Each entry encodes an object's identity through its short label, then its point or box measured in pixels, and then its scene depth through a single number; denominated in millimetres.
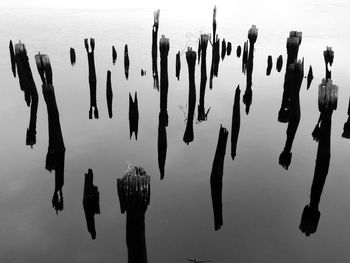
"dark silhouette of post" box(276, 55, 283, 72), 23530
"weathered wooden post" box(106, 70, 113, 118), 17598
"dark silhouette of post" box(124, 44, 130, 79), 23344
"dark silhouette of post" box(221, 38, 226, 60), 25875
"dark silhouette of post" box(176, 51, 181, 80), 21833
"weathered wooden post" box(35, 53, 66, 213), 11945
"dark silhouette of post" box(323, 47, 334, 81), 18750
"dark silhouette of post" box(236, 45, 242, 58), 26594
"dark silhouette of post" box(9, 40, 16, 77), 21516
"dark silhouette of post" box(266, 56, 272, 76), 23188
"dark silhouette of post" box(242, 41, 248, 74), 22028
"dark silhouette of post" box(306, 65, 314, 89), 20538
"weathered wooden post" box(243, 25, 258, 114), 18859
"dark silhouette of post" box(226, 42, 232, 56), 27323
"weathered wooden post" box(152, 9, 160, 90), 20094
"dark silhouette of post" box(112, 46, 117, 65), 25220
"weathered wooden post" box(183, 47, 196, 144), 14590
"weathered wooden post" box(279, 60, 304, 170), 13561
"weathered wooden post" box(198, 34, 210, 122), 17078
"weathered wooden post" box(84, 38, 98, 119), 17952
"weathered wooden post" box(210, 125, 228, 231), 9812
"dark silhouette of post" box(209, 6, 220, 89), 21484
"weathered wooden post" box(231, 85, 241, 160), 13361
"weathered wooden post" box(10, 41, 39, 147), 15063
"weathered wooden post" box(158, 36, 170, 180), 15690
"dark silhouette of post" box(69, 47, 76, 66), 24562
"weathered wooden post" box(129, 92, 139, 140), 15536
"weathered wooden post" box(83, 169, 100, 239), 9555
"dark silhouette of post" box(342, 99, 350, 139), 15012
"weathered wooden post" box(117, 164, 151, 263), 6121
